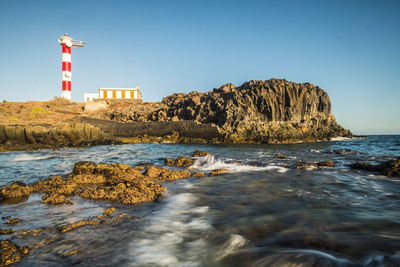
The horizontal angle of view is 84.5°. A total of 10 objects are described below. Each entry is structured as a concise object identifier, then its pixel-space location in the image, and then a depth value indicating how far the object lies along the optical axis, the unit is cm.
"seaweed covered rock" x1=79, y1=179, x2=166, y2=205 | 541
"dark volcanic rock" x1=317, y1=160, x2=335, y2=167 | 1083
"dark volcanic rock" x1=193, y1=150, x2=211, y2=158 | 1407
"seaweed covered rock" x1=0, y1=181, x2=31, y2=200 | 546
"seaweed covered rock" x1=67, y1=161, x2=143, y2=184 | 696
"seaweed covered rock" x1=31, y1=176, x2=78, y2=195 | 585
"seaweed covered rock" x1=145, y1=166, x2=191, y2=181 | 799
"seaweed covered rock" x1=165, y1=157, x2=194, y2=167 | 1108
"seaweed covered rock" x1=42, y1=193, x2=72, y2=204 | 511
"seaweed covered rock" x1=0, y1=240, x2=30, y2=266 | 273
